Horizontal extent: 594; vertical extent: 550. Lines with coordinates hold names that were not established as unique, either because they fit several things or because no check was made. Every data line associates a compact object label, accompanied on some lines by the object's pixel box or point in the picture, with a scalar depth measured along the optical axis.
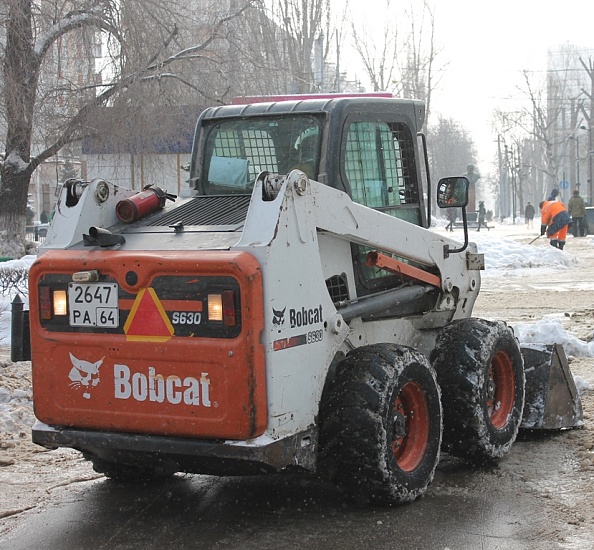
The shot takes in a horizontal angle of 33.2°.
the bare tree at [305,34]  37.19
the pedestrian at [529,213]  59.88
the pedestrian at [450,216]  37.75
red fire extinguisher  5.59
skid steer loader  4.66
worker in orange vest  25.91
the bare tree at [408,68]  57.81
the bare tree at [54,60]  19.38
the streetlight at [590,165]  51.94
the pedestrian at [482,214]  52.38
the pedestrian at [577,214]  36.87
